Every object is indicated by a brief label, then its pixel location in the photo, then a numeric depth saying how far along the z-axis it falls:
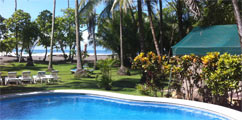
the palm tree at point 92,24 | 22.17
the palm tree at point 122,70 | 18.36
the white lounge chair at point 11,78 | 12.78
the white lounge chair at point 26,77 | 13.25
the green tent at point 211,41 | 10.46
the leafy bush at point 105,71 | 11.90
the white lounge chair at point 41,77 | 13.56
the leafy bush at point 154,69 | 9.37
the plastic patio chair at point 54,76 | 13.84
